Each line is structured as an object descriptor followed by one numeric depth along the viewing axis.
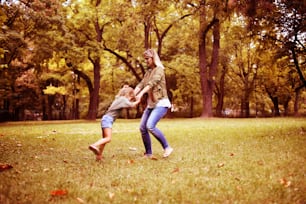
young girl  7.02
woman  7.29
